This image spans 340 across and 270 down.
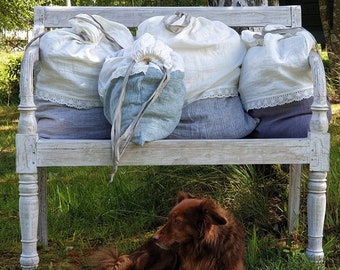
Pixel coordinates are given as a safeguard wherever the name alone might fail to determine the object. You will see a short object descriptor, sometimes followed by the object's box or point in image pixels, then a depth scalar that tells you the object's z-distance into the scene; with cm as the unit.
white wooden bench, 290
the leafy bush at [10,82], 883
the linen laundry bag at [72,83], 314
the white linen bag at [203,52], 328
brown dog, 262
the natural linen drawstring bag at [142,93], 289
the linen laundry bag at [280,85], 309
